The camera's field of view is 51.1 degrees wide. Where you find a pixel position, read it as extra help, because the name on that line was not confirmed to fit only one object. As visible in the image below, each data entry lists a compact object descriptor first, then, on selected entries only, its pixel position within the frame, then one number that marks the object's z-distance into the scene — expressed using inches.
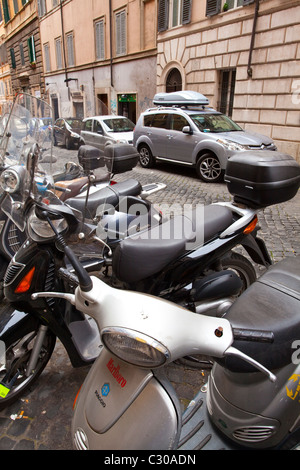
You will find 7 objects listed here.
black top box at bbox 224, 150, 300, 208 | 87.5
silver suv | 282.2
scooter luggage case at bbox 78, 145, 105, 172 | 97.2
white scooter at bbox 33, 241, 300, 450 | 39.6
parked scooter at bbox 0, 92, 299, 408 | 65.1
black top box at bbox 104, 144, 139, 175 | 95.7
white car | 384.8
